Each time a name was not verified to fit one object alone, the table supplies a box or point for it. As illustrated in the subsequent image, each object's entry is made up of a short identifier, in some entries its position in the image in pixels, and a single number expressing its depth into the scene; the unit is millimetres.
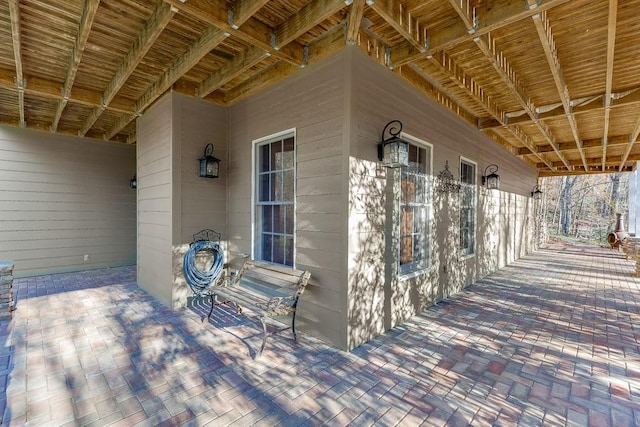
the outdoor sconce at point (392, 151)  3062
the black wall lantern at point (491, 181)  5930
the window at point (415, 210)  3824
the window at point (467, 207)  5375
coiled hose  4016
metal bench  2922
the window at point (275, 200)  3621
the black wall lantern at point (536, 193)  9898
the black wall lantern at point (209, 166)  4109
